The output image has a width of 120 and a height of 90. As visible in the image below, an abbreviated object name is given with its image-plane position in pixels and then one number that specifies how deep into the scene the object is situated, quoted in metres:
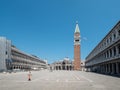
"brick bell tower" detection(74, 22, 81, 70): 67.07
